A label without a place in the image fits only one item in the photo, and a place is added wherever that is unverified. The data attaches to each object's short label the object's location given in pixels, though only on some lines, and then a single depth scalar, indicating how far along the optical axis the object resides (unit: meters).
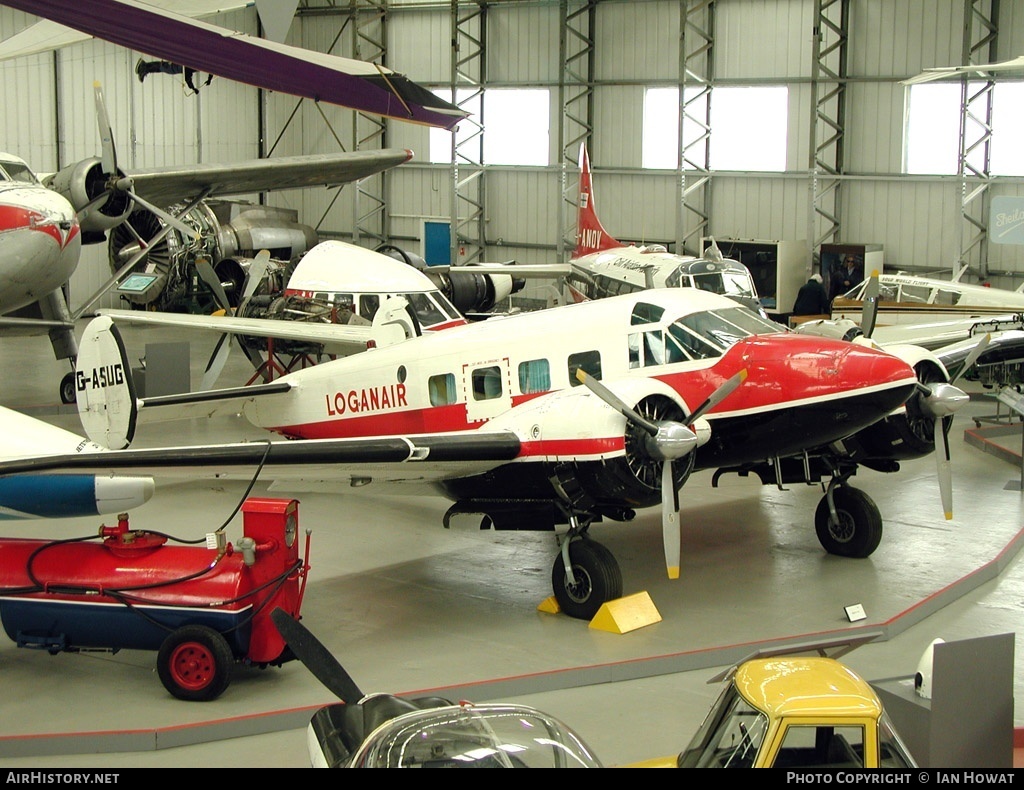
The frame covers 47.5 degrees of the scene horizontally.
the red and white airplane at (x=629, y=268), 22.41
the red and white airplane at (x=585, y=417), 9.71
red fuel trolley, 8.41
